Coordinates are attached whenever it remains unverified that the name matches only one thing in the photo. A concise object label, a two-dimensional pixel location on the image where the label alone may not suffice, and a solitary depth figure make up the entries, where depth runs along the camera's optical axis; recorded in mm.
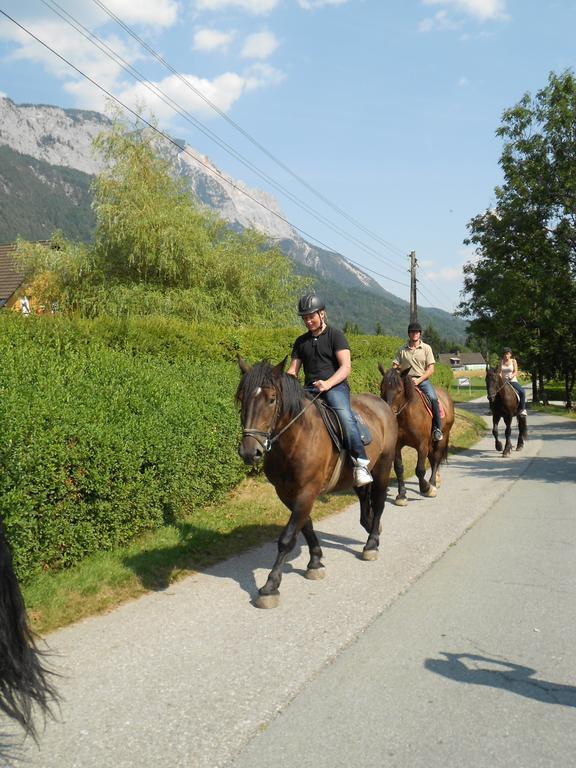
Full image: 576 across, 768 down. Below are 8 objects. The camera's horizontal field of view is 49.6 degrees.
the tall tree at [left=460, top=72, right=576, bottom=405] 23406
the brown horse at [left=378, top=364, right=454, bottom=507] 10180
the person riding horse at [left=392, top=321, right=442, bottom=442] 11000
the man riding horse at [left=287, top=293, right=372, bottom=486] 6379
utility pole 35125
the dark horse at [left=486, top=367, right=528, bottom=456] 16859
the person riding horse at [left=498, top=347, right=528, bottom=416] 16953
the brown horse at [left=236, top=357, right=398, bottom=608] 5289
